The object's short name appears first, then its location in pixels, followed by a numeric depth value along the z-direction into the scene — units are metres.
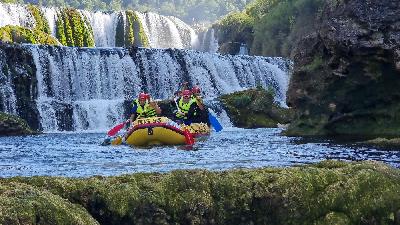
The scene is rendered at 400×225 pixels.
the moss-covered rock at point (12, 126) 26.03
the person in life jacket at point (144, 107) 20.56
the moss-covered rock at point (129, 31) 57.72
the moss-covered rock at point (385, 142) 15.94
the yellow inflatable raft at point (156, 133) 18.62
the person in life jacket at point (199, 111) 23.00
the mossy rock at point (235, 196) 5.48
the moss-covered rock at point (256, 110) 32.56
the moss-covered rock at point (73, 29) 51.31
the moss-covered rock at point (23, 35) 40.19
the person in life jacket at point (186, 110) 22.72
